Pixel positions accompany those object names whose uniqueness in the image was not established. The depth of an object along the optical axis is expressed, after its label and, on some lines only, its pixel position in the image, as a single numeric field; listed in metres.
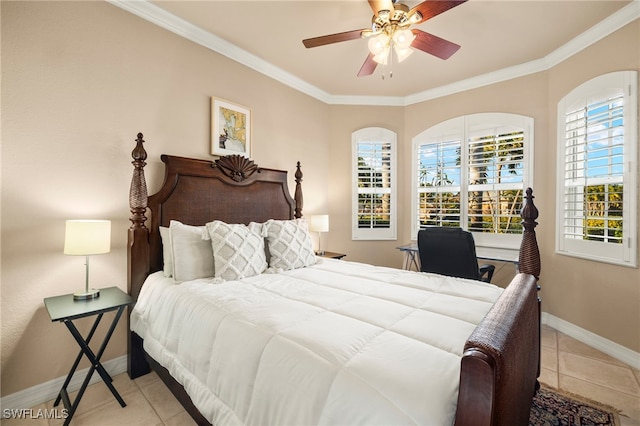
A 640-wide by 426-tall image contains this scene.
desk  3.22
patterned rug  1.69
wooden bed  0.76
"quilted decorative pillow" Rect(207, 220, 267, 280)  2.15
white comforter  0.89
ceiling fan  1.86
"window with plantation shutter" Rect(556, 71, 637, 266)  2.42
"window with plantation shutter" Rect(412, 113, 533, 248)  3.42
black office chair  2.57
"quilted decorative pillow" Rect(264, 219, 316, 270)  2.52
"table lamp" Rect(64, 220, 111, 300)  1.79
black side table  1.66
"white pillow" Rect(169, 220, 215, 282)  2.11
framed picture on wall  2.84
